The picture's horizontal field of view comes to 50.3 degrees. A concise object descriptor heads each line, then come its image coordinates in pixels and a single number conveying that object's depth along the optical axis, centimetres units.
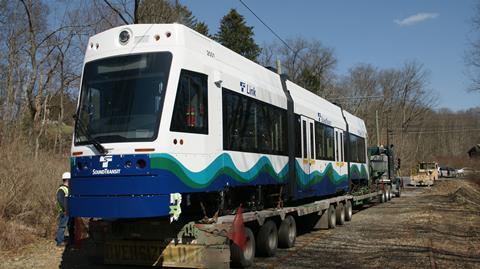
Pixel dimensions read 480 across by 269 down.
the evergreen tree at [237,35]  5753
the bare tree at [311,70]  6412
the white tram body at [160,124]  737
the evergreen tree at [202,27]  5231
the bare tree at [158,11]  2519
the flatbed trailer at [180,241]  800
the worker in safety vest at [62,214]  1142
